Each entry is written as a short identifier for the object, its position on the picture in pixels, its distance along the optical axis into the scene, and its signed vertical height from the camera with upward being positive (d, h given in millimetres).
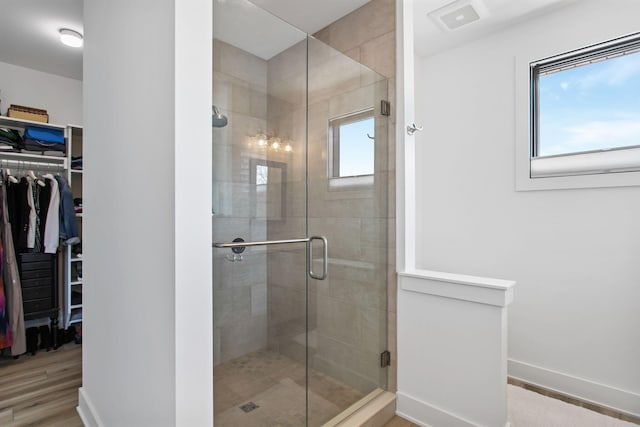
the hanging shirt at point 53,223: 2879 -120
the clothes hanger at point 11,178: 2830 +272
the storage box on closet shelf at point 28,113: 2947 +879
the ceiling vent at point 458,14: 2168 +1359
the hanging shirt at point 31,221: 2810 -100
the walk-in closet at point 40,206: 2393 +31
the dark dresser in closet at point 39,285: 2850 -672
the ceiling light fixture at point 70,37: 2525 +1341
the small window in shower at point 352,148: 1906 +368
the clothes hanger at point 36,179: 2922 +273
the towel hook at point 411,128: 1972 +492
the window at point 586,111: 2061 +669
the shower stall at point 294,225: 1436 -77
